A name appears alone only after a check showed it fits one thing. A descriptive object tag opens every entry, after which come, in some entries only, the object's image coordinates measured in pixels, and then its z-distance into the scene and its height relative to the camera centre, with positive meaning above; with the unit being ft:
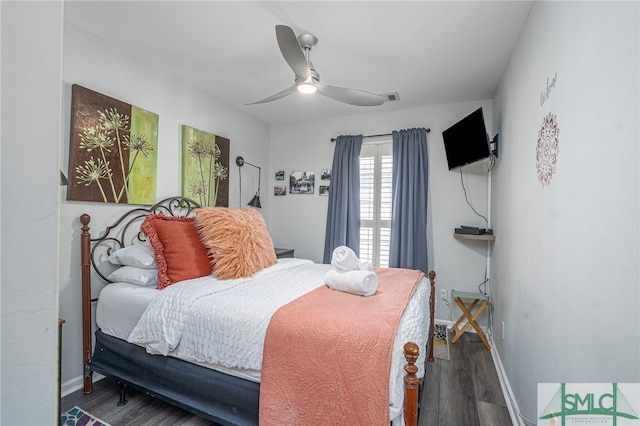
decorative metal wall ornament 4.51 +1.11
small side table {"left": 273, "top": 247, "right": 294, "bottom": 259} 11.83 -1.83
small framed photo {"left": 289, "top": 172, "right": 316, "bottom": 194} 13.50 +1.29
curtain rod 12.07 +3.20
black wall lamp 12.02 +0.43
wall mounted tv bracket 9.12 +2.27
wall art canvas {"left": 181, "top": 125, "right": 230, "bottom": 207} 9.54 +1.40
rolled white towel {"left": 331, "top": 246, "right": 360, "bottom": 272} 6.47 -1.12
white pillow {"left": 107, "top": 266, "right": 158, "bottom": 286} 6.70 -1.66
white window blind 12.19 +0.40
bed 4.13 -2.29
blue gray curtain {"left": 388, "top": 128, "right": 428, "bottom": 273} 11.17 +0.40
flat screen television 8.64 +2.34
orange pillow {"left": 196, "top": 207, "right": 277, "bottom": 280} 7.07 -0.88
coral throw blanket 3.92 -2.25
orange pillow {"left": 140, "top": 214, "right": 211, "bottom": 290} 6.75 -1.06
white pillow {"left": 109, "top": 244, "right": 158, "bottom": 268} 6.89 -1.25
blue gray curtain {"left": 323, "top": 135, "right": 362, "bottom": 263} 12.29 +0.50
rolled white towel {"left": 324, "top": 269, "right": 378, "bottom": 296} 5.97 -1.50
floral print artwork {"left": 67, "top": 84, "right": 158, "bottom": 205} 6.74 +1.38
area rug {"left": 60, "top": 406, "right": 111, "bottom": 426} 5.71 -4.33
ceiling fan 5.74 +3.14
